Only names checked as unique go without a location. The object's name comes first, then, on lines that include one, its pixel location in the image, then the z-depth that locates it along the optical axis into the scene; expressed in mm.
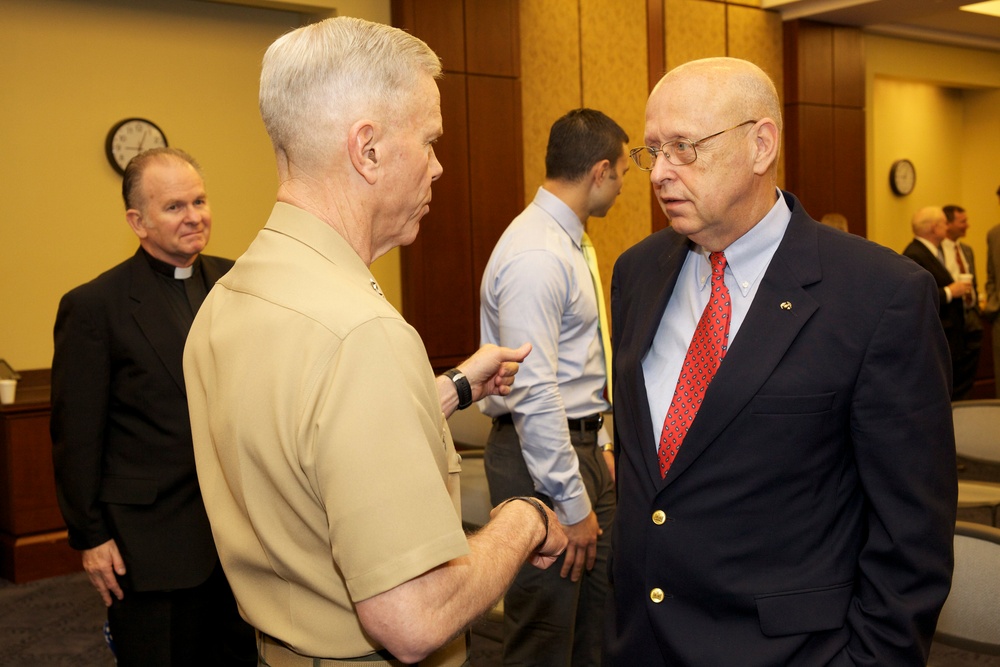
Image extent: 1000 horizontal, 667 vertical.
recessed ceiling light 9539
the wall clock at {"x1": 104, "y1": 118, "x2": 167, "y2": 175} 6039
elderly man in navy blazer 1553
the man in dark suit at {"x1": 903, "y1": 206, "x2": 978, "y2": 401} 7270
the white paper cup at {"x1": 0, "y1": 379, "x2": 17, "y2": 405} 5031
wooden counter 4957
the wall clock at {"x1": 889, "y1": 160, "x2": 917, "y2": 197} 11250
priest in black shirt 2551
